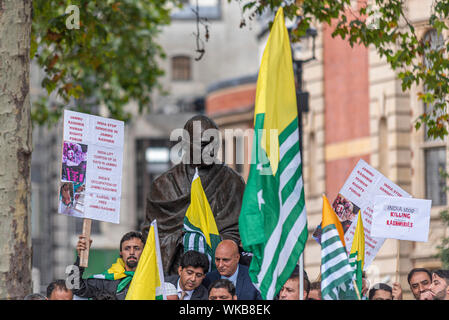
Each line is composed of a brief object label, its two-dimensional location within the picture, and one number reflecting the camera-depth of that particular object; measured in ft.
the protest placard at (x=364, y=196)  41.78
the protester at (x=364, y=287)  39.28
